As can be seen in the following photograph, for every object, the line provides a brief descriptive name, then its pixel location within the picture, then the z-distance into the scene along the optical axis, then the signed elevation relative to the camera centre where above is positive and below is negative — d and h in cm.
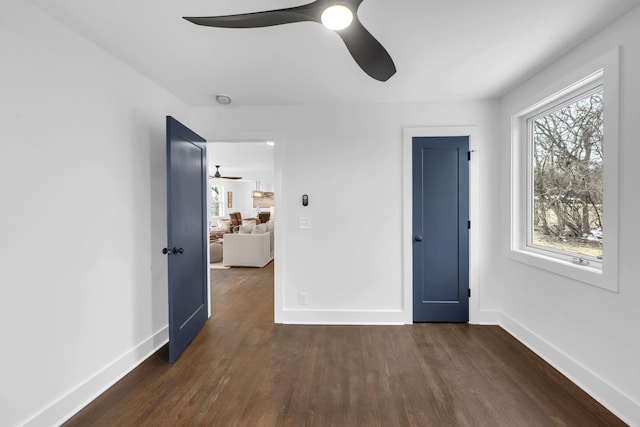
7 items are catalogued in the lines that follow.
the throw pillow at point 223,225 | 859 -46
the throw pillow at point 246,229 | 592 -41
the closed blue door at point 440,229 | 293 -21
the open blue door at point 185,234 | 225 -23
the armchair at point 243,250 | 569 -83
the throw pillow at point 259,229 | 590 -42
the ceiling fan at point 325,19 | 117 +85
